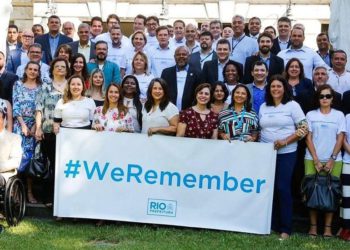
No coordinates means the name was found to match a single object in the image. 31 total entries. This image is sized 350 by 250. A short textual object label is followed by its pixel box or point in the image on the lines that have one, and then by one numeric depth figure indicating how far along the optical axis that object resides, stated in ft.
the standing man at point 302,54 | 28.17
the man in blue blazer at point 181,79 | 26.76
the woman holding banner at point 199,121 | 23.20
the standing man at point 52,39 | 31.29
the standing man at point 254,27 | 34.04
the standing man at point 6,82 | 26.45
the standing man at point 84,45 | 29.91
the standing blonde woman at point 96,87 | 25.44
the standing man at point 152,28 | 34.38
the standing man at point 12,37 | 33.17
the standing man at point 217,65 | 27.14
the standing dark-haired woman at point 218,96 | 23.79
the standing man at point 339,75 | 26.45
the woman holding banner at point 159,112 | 23.41
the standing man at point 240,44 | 30.86
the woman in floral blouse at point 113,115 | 23.61
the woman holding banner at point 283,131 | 22.50
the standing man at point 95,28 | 33.68
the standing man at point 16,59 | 30.37
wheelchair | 22.21
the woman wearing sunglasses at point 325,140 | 22.59
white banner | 23.04
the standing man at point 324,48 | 30.81
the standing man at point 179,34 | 33.58
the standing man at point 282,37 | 30.53
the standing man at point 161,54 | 30.35
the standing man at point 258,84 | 24.57
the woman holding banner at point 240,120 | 22.94
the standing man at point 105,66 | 27.53
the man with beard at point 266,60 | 26.89
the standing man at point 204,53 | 29.68
